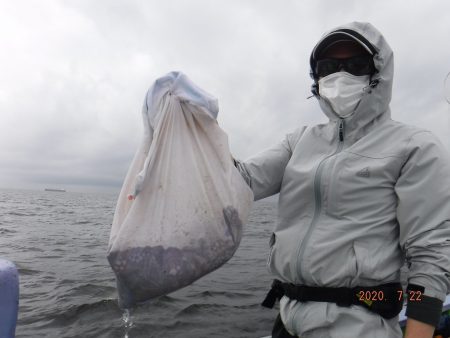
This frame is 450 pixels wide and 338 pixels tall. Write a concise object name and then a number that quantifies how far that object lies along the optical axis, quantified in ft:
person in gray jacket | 4.69
